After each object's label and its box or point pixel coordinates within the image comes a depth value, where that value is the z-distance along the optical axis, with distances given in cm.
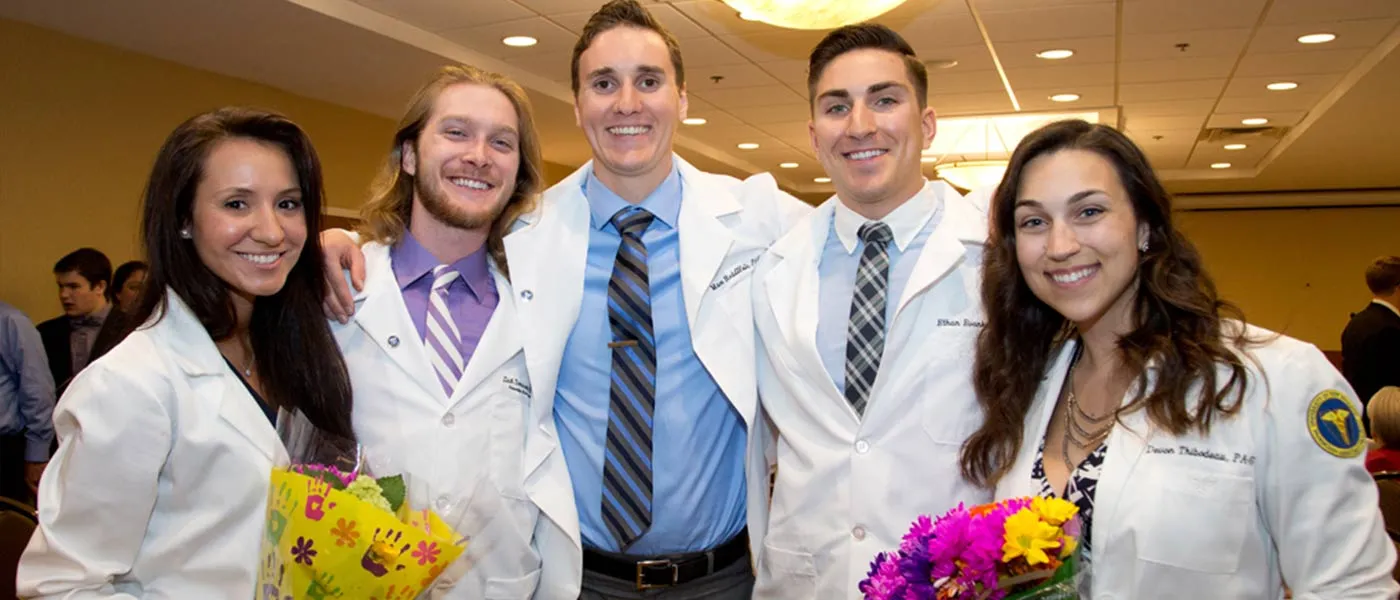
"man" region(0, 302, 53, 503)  525
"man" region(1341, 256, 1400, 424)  712
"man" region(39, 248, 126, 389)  575
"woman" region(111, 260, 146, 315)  588
